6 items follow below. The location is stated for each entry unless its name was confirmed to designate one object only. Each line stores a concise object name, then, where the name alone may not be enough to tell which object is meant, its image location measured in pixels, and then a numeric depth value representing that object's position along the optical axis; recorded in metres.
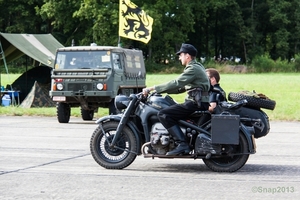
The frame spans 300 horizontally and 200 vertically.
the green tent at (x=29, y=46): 26.44
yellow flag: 24.23
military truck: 19.75
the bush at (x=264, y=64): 76.94
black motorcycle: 9.77
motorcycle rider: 9.84
